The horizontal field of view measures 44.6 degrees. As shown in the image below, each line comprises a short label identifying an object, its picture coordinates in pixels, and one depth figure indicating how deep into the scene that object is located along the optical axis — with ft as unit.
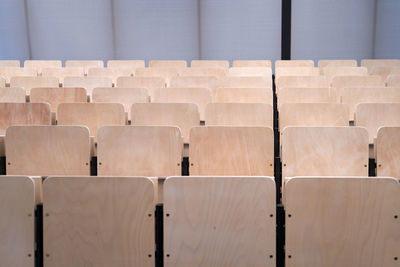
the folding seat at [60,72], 19.57
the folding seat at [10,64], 23.15
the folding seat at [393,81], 15.93
